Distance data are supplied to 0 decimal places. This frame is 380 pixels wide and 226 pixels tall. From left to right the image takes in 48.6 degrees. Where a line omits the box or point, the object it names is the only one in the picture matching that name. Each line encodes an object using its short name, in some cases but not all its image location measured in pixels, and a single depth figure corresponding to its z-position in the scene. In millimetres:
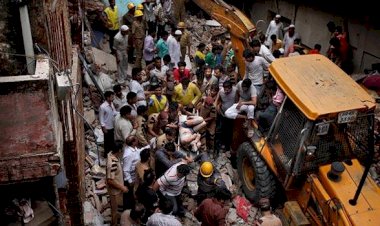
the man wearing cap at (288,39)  12281
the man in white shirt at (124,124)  7246
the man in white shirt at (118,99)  8078
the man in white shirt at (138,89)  8508
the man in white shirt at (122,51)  10555
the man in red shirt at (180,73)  9680
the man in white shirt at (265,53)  9625
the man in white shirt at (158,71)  9461
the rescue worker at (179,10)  14203
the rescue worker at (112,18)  11758
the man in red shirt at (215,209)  5727
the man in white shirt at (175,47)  11023
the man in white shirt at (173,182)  6258
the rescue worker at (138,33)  11438
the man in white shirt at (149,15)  13104
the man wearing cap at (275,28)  13438
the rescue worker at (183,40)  11758
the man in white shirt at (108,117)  7703
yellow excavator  5707
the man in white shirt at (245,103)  7609
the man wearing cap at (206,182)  6641
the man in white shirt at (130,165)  6598
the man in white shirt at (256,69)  8703
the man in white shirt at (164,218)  5480
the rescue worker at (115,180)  6275
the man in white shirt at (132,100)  7645
